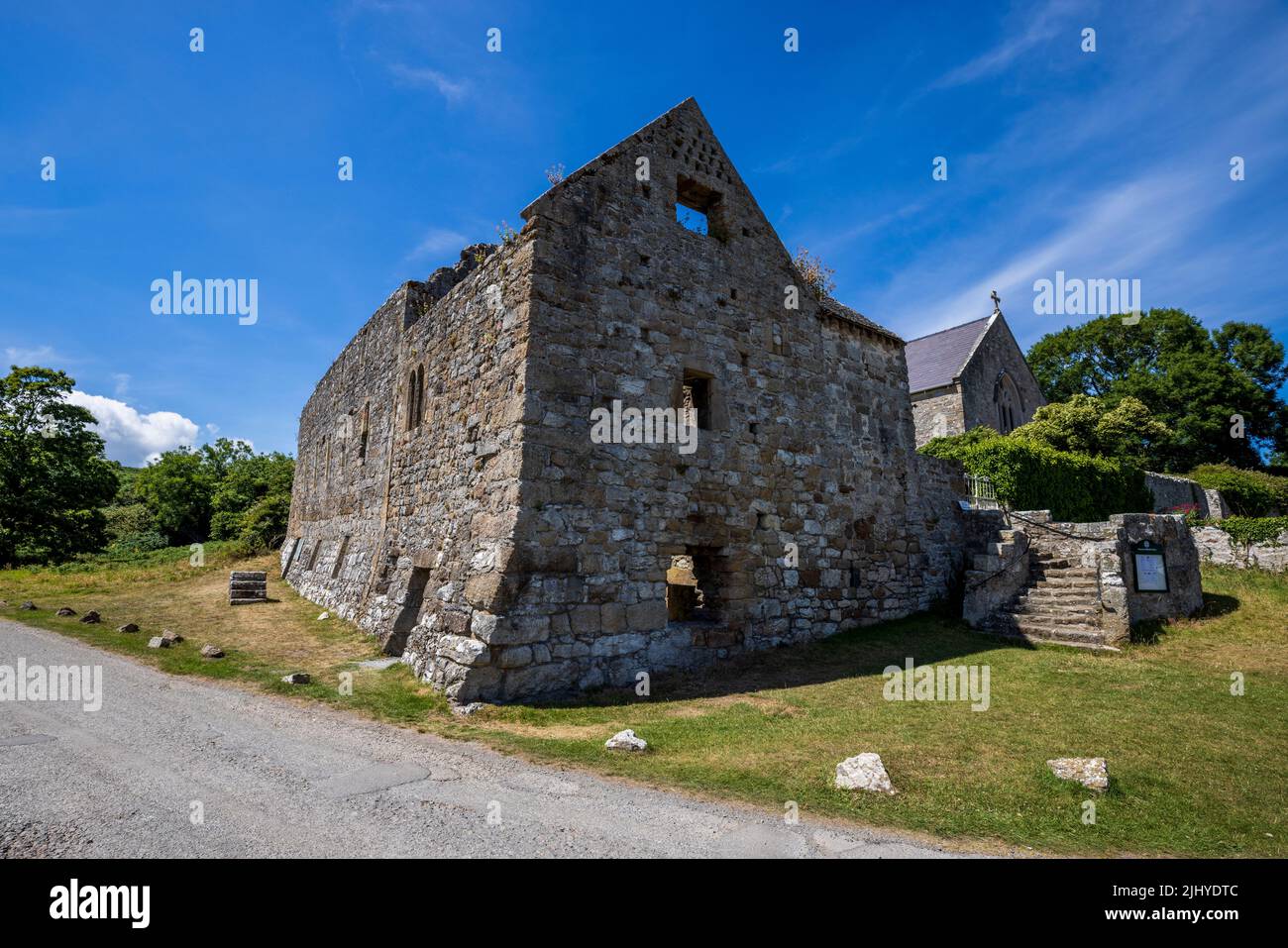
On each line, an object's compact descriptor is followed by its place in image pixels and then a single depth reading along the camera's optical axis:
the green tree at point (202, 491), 35.54
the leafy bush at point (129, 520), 36.09
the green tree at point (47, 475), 28.73
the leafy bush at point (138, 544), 33.06
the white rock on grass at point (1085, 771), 5.15
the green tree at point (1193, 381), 35.66
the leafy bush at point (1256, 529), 16.56
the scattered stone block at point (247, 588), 16.92
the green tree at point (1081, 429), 25.77
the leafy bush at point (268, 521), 28.55
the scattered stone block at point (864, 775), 5.21
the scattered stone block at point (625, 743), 6.30
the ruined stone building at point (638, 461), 8.52
